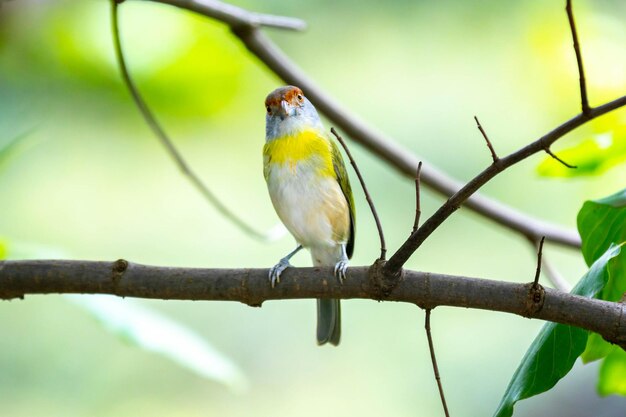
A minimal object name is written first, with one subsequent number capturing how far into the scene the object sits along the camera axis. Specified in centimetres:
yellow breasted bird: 755
